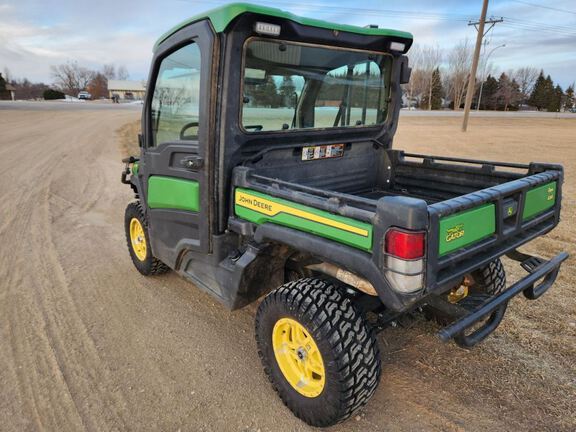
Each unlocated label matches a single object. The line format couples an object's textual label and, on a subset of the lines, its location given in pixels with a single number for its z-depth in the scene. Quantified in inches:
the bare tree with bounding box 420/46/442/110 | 2640.3
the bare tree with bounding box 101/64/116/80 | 4302.7
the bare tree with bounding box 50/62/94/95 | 3863.2
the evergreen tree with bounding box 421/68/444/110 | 2706.7
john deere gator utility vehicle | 88.4
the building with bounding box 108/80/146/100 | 3245.6
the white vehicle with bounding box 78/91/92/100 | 2990.7
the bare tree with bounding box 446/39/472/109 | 2541.8
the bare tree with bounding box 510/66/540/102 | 3125.0
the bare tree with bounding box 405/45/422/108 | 2642.7
